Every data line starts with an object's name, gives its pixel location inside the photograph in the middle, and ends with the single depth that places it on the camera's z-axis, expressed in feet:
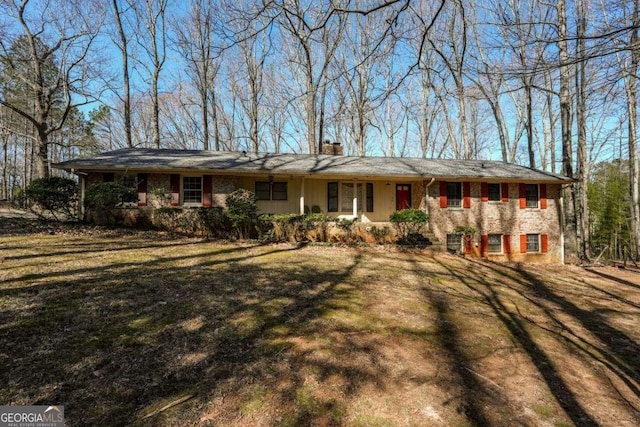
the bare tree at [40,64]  49.49
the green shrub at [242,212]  35.99
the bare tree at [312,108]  65.64
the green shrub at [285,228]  37.32
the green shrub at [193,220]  36.47
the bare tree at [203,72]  71.31
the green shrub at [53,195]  35.55
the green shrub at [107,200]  34.68
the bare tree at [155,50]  65.10
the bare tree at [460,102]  55.12
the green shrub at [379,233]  40.16
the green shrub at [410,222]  40.45
